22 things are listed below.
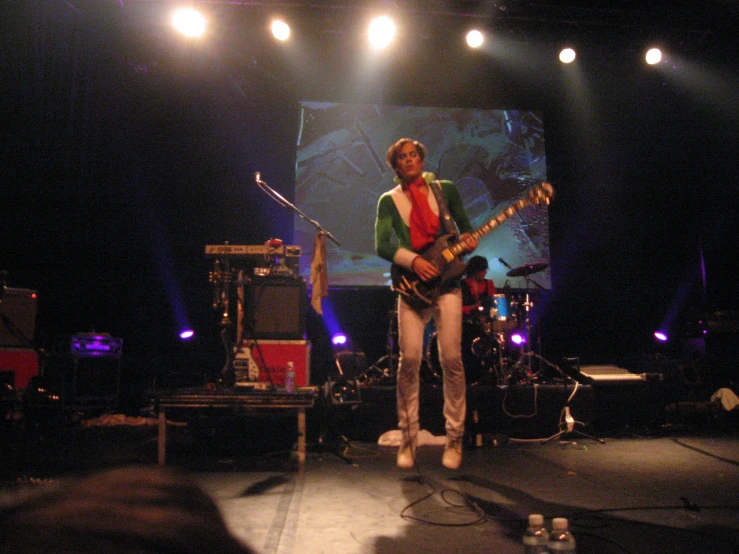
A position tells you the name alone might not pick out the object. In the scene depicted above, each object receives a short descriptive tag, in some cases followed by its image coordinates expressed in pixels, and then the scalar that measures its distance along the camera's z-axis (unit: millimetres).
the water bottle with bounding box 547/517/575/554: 2059
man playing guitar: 3646
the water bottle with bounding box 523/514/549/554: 2162
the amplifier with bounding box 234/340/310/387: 6285
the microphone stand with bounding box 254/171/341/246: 6090
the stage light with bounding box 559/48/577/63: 8412
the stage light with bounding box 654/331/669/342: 9148
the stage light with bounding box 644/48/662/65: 8438
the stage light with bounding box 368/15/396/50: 7844
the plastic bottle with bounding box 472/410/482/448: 5547
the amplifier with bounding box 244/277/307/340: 6484
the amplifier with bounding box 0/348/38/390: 7109
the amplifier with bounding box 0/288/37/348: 7242
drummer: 6824
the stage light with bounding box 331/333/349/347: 9031
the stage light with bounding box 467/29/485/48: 8211
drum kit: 6566
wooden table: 4465
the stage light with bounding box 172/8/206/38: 7605
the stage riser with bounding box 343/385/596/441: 6258
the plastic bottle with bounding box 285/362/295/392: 4835
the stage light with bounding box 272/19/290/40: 8031
